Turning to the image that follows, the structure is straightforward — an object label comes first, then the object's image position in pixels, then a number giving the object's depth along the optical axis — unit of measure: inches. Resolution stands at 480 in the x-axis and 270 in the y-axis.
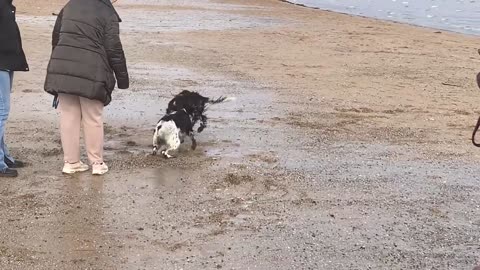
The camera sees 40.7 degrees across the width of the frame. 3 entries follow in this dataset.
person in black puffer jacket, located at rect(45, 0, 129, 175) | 237.9
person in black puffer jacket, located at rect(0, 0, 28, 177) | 239.6
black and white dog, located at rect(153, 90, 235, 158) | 278.5
